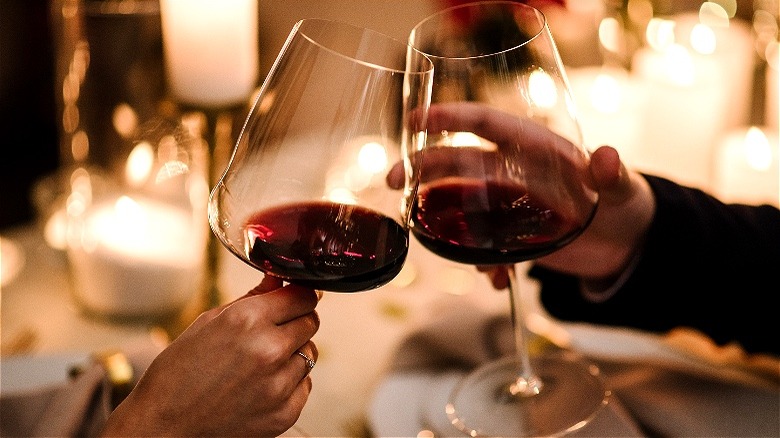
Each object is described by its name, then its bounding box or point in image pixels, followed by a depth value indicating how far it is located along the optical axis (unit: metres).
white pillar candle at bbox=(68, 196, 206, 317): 1.16
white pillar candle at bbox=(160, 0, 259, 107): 1.09
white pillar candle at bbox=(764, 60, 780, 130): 1.52
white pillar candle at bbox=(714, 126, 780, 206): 1.34
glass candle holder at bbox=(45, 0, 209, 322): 1.15
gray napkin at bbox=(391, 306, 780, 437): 0.96
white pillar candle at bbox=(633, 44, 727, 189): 1.45
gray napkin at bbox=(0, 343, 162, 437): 0.93
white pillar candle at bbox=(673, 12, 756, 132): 1.54
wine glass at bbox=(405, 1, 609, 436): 0.90
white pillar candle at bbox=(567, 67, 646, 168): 1.37
